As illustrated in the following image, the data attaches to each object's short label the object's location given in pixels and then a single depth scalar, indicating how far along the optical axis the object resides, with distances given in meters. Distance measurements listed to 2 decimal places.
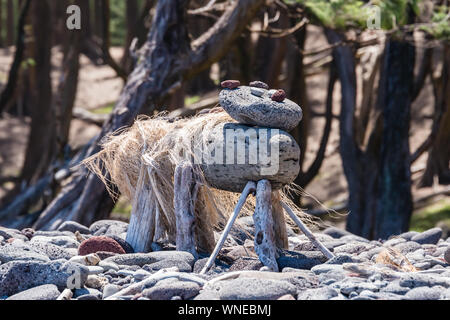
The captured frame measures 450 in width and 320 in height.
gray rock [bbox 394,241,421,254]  12.48
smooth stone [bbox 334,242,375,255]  11.85
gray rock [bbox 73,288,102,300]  8.90
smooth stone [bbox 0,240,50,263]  10.10
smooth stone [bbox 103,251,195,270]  10.44
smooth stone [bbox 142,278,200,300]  8.39
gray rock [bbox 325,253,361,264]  10.29
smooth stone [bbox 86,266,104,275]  9.85
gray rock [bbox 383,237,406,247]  13.26
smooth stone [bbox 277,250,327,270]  10.30
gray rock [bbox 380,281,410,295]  8.57
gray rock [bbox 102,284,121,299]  8.98
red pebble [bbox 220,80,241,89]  10.92
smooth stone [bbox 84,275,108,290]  9.45
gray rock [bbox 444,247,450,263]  10.83
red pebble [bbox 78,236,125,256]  11.24
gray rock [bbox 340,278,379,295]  8.54
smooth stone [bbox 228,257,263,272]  9.93
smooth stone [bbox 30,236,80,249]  12.24
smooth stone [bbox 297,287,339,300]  8.16
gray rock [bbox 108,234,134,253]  11.61
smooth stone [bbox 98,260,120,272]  10.16
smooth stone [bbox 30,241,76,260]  10.92
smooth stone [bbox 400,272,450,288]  8.81
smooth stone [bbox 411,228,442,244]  13.73
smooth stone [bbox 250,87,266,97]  10.81
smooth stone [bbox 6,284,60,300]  8.47
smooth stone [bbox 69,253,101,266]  10.26
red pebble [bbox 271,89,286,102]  10.61
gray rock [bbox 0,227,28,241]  12.72
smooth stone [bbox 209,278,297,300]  8.09
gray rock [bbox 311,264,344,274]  9.66
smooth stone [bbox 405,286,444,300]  8.12
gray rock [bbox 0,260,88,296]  9.16
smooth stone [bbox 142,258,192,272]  10.05
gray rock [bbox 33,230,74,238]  13.36
